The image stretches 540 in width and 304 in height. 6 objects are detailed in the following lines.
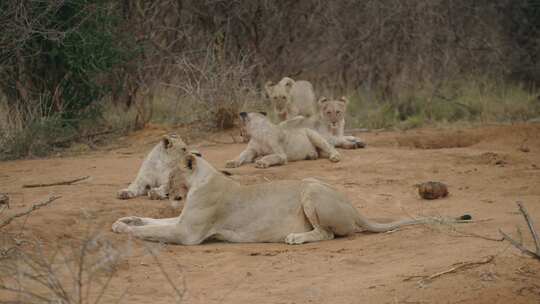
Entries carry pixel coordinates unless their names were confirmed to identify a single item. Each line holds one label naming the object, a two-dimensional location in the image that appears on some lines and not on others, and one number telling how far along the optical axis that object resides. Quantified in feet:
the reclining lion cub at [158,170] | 50.70
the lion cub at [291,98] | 81.97
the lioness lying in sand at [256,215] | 44.50
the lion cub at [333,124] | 75.72
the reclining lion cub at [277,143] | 67.51
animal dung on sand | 54.70
